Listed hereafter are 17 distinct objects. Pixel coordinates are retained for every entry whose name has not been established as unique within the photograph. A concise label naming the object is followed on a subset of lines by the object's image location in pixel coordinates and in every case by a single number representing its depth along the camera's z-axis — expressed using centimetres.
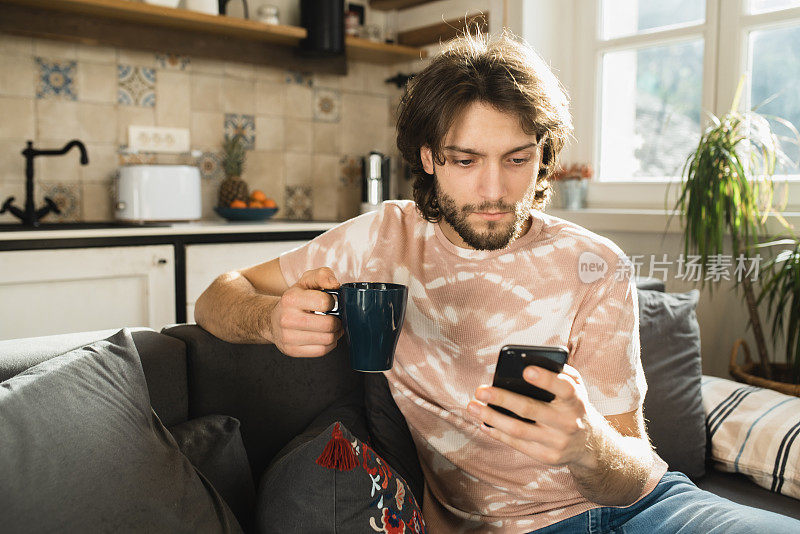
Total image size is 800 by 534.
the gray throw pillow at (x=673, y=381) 172
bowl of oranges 319
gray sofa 123
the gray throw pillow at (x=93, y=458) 81
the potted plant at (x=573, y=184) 309
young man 122
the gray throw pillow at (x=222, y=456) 113
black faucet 279
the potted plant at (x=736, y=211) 221
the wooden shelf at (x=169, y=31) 286
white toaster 292
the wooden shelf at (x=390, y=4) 377
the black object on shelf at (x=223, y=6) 330
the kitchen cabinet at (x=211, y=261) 274
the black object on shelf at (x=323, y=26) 337
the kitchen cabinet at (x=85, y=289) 243
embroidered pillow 103
